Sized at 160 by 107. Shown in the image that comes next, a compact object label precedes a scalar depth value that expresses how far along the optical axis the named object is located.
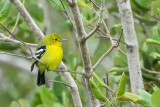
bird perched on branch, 7.95
